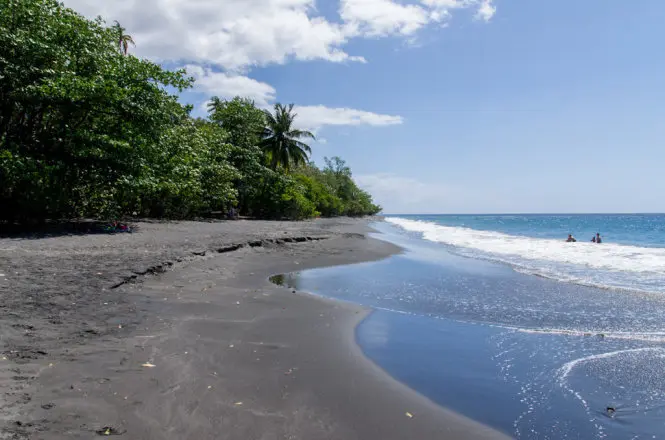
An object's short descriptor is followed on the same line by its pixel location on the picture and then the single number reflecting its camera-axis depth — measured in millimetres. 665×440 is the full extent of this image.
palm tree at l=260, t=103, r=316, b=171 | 45250
